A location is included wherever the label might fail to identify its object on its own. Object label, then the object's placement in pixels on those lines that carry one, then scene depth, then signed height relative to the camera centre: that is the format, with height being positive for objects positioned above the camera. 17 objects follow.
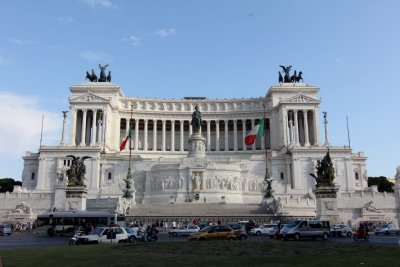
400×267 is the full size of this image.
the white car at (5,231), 40.15 -1.68
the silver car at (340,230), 34.12 -1.48
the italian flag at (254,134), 69.62 +13.20
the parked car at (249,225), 38.82 -1.19
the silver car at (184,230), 34.72 -1.44
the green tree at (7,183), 97.62 +7.21
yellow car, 27.44 -1.38
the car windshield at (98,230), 27.12 -1.10
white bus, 37.19 -0.70
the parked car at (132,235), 28.23 -1.52
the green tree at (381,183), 101.19 +7.27
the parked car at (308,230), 28.66 -1.21
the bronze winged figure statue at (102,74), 99.88 +32.73
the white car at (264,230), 35.38 -1.46
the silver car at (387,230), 38.70 -1.65
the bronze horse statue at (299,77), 101.62 +32.42
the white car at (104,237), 26.47 -1.51
